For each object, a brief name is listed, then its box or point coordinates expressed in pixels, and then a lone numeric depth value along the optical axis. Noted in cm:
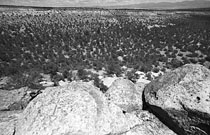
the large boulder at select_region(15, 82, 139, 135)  294
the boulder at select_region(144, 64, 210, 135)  355
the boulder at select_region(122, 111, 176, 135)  382
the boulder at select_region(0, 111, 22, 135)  361
